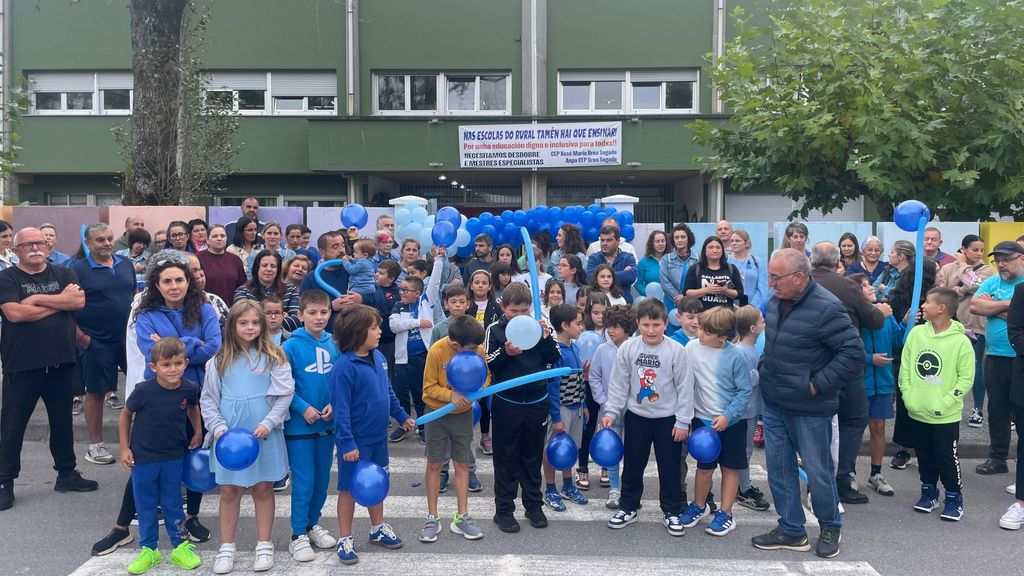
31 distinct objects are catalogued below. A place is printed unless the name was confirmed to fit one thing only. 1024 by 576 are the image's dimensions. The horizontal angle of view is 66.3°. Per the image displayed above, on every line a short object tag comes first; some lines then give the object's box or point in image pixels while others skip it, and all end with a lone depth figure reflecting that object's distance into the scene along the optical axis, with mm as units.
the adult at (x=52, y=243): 8398
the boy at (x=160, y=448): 4719
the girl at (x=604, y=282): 7641
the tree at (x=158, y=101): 11195
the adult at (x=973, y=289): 8000
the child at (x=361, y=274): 7711
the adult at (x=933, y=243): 8734
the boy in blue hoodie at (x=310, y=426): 4816
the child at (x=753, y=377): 5637
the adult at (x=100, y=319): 6695
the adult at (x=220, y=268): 7504
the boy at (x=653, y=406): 5297
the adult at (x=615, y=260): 8547
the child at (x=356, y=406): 4715
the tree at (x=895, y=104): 9984
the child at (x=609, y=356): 5977
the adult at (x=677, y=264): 8711
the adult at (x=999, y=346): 6402
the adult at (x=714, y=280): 7723
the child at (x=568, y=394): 5781
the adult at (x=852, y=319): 5629
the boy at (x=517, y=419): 5285
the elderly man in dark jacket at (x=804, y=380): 4770
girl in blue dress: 4664
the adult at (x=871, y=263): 8223
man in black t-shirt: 5773
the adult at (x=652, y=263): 9203
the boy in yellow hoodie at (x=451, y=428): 5137
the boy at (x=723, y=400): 5285
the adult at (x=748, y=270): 8477
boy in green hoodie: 5605
